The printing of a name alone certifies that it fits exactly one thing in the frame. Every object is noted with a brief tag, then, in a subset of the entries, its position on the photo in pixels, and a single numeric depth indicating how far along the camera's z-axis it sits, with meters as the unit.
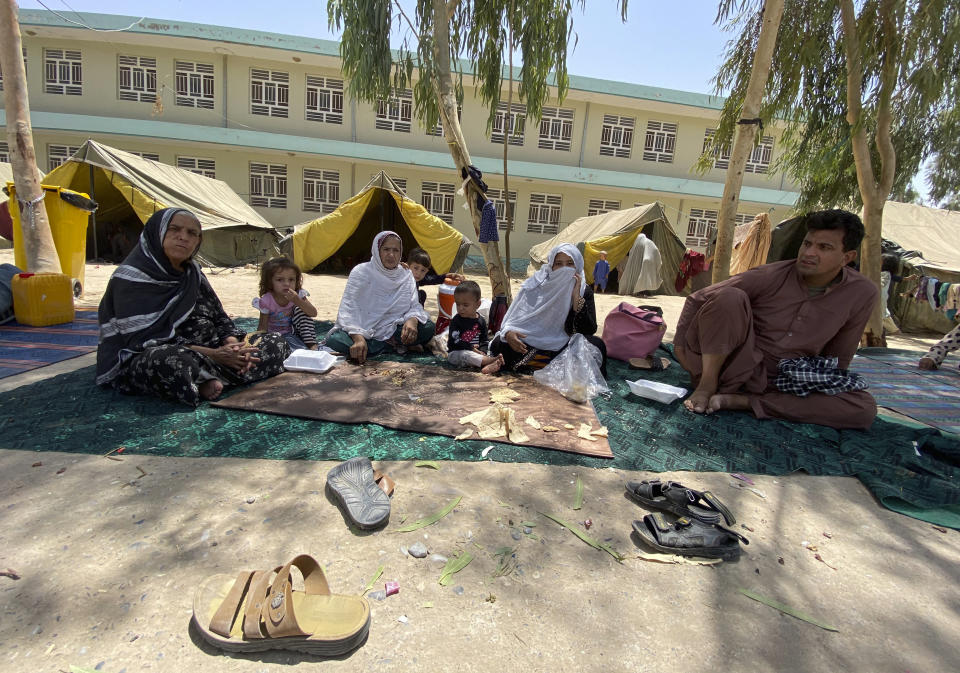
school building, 13.79
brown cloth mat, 2.75
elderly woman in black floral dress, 2.79
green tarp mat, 2.35
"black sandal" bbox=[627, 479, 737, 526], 1.95
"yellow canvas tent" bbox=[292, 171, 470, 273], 10.59
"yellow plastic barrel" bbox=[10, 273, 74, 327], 4.54
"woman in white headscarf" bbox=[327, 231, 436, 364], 4.09
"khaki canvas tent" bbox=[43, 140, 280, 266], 9.41
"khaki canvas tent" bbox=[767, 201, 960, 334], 8.02
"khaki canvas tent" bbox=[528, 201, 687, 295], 11.19
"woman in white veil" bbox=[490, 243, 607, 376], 3.82
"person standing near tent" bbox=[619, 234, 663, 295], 11.16
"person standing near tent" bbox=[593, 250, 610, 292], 10.91
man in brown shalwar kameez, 3.04
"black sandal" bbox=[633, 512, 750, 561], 1.80
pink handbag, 4.33
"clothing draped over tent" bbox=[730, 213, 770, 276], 8.91
